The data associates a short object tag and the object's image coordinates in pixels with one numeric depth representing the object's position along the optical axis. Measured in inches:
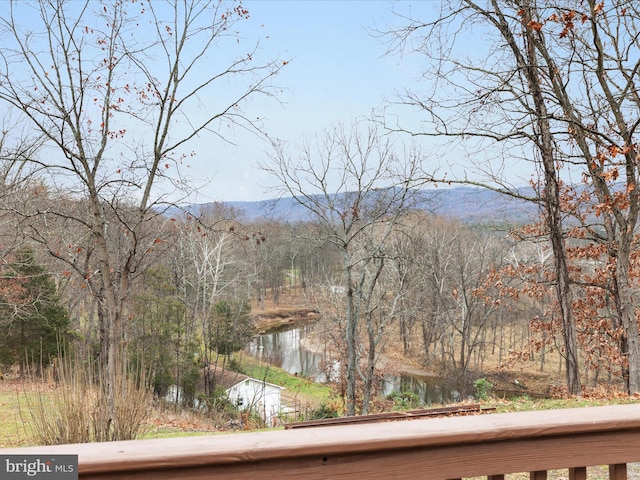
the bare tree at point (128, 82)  298.7
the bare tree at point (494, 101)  329.7
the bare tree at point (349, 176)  508.4
